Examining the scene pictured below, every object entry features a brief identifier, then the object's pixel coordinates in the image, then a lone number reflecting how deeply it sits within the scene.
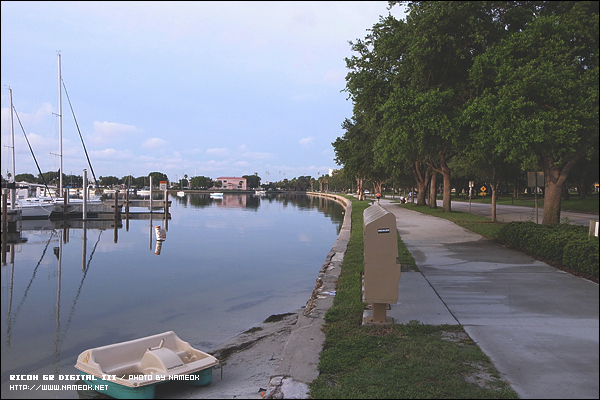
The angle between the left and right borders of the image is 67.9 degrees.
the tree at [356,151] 44.06
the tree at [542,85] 12.17
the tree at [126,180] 176.29
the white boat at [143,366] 5.67
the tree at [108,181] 183.25
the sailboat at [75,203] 46.12
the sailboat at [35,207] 42.28
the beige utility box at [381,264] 6.91
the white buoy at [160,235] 26.61
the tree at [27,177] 122.12
